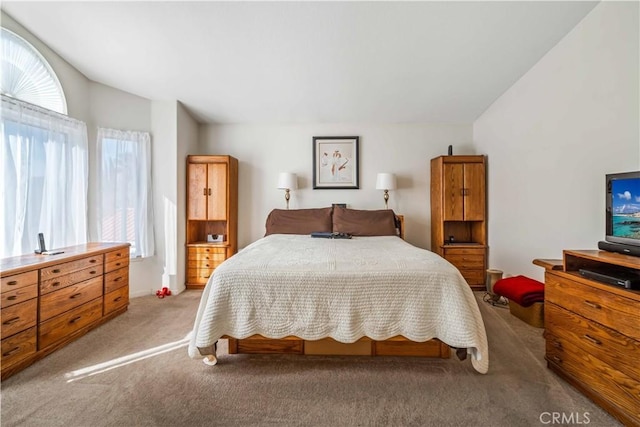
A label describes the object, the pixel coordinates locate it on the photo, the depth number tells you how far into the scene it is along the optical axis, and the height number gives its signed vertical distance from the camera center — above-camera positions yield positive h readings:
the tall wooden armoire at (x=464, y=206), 3.41 +0.08
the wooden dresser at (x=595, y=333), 1.21 -0.66
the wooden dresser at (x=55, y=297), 1.62 -0.65
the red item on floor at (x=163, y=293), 3.12 -0.98
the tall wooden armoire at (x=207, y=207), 3.45 +0.08
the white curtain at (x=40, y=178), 2.02 +0.31
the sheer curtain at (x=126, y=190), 2.95 +0.28
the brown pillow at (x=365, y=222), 3.37 -0.13
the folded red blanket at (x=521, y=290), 2.29 -0.73
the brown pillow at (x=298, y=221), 3.45 -0.12
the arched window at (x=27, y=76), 2.07 +1.21
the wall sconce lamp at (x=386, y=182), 3.63 +0.43
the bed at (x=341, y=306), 1.58 -0.59
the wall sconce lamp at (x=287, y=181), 3.66 +0.45
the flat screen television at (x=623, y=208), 1.43 +0.02
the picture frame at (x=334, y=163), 3.92 +0.75
